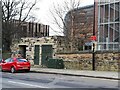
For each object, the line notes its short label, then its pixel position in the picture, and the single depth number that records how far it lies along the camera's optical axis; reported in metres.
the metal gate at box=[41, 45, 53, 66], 35.97
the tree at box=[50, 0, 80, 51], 43.04
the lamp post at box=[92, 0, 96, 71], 29.31
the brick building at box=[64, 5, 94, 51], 40.61
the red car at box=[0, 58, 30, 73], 30.00
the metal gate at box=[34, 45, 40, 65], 37.75
